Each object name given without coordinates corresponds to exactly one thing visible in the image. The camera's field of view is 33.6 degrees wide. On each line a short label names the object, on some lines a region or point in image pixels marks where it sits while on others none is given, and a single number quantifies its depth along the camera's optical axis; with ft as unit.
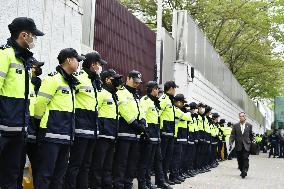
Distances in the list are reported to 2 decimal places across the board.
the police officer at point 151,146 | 28.50
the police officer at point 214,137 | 54.96
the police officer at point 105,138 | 23.56
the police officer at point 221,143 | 67.59
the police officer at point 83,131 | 20.97
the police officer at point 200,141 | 45.69
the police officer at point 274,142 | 96.90
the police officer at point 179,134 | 35.42
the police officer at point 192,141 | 40.50
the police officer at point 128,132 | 25.99
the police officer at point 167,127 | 32.86
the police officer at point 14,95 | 16.03
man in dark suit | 44.88
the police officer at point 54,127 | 18.42
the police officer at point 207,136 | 48.45
